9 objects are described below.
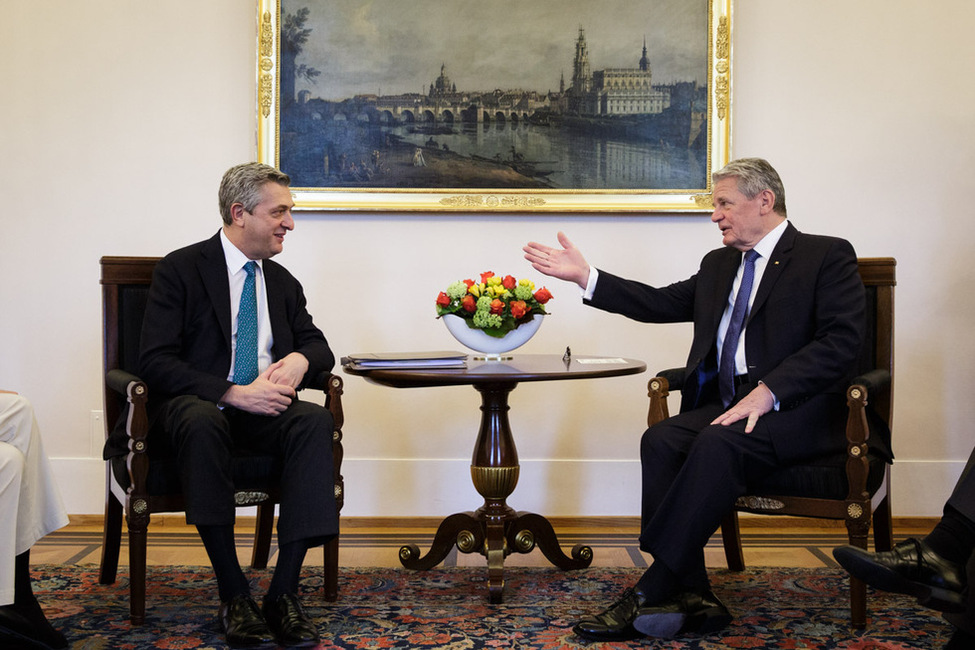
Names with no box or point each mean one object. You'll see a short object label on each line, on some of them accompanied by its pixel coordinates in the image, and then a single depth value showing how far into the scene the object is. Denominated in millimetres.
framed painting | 4441
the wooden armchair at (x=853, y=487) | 2889
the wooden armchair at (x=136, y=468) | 2932
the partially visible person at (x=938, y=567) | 2508
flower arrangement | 3332
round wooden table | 3271
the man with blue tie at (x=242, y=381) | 2838
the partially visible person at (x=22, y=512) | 2537
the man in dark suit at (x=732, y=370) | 2855
